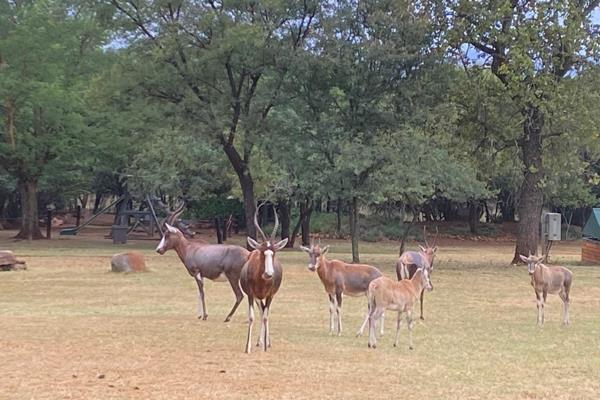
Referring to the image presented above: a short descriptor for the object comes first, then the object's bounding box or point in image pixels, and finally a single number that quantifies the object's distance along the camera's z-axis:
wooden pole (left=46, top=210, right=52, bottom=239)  42.38
